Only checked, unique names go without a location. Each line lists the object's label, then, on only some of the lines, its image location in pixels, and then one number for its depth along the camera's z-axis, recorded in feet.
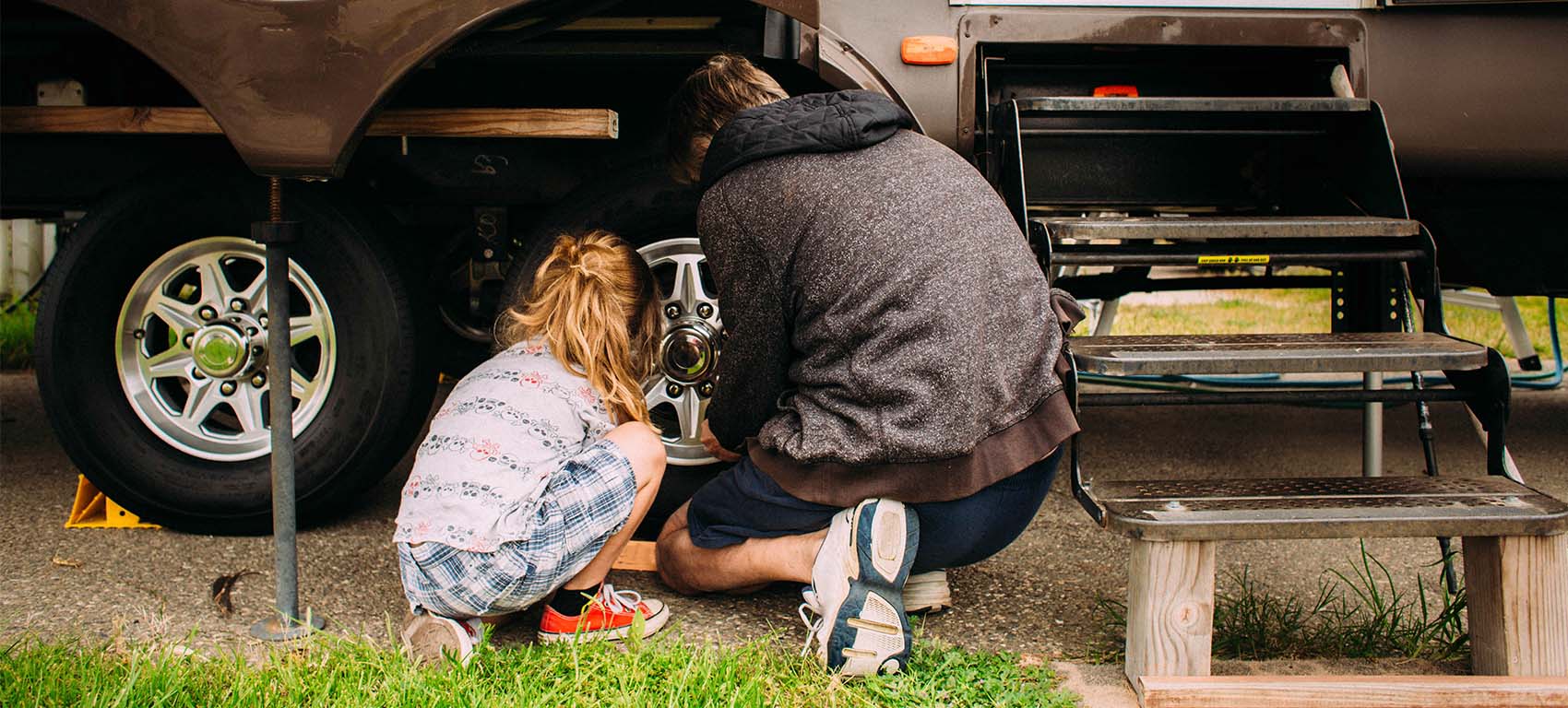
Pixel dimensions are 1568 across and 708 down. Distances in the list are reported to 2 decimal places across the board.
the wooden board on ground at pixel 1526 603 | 6.55
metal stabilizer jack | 7.71
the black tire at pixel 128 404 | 9.50
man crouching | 6.89
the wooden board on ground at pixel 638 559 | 9.19
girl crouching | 7.12
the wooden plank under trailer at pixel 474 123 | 8.39
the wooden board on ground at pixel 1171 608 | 6.50
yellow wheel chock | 10.18
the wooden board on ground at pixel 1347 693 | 6.48
